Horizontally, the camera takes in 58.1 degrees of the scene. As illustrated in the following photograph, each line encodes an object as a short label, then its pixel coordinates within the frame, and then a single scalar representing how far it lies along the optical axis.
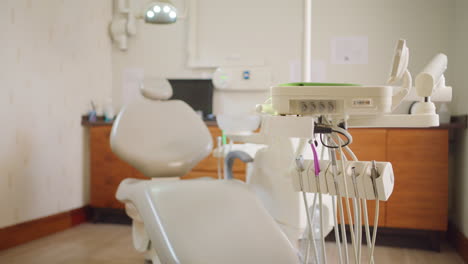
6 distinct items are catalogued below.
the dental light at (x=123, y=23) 3.83
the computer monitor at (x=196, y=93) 3.68
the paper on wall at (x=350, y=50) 3.46
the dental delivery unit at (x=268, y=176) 1.08
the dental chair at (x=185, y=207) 1.35
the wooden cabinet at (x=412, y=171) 2.91
